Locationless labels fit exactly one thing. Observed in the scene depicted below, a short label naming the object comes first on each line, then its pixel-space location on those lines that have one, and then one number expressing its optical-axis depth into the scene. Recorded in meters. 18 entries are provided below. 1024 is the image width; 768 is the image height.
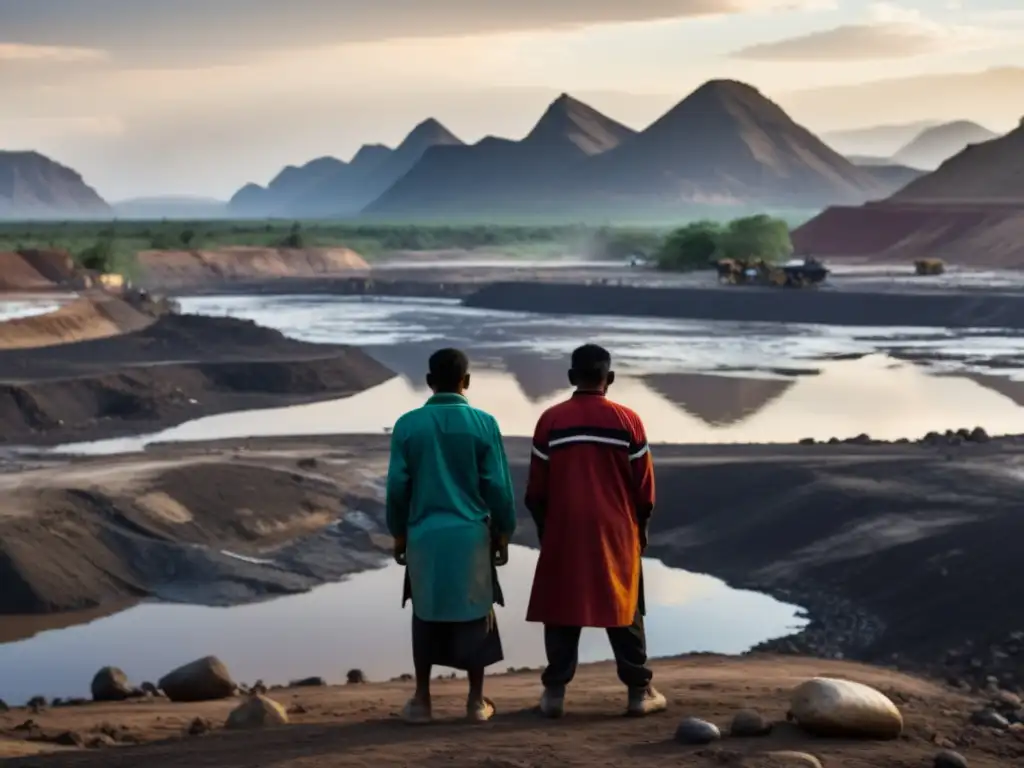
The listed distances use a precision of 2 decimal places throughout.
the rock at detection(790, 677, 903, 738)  7.48
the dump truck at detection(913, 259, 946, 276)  79.81
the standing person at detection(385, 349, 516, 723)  7.48
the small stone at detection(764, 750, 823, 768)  6.77
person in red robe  7.62
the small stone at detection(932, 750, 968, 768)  7.11
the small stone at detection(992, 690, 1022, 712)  9.51
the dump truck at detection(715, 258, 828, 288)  66.56
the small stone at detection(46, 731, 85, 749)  8.51
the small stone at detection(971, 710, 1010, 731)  8.48
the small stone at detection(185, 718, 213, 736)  8.19
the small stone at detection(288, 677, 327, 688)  11.93
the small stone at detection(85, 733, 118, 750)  8.25
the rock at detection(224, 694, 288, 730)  8.32
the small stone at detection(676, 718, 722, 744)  7.20
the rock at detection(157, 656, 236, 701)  10.56
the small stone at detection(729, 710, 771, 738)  7.44
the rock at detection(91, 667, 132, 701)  11.17
